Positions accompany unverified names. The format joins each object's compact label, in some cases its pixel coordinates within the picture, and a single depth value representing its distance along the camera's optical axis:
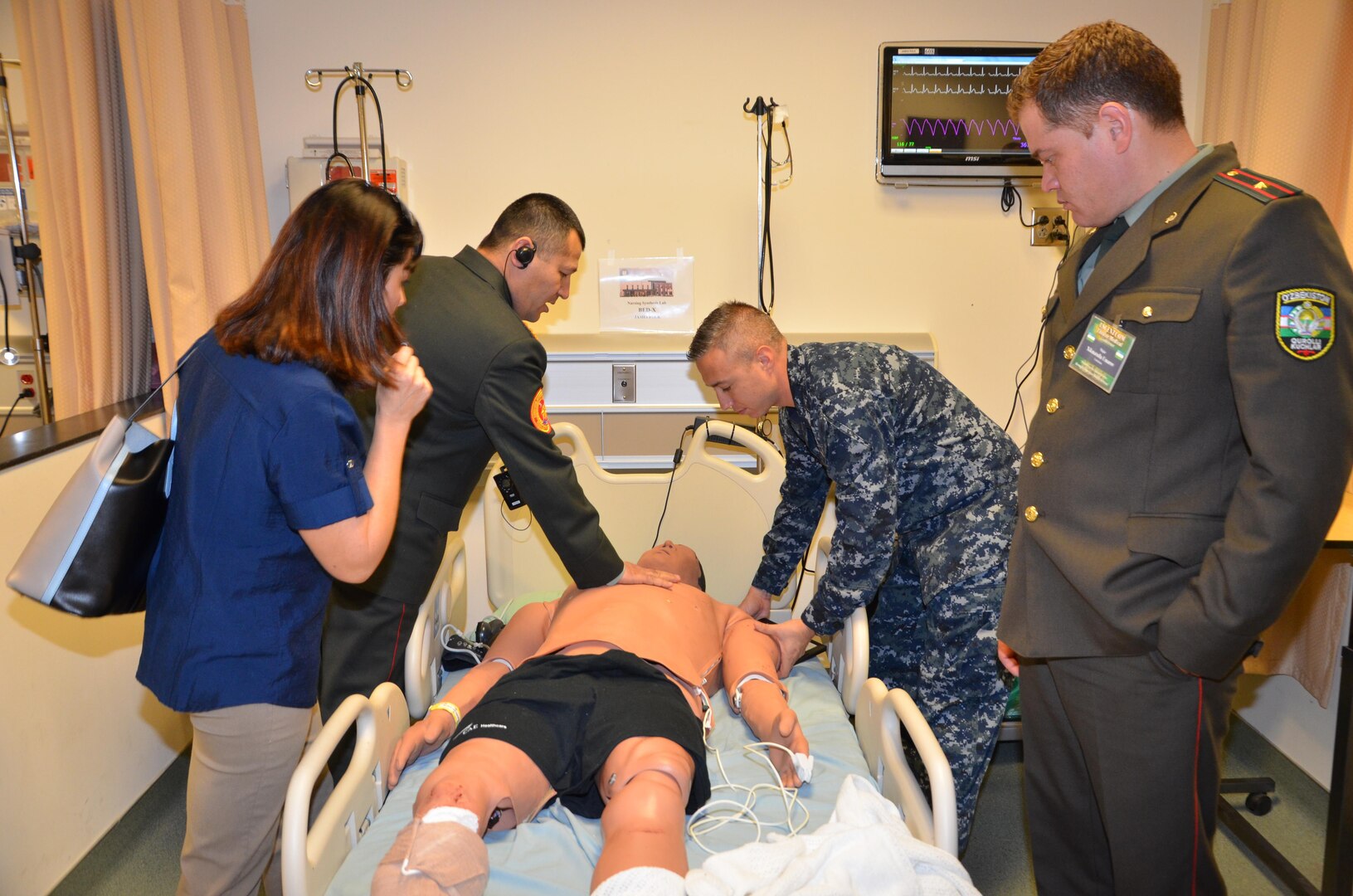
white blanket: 1.47
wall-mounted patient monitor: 3.58
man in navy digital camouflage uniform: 2.29
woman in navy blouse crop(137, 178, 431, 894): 1.54
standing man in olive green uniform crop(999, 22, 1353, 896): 1.39
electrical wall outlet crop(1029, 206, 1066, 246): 3.77
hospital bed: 1.73
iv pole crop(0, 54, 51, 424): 2.83
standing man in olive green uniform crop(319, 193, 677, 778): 2.28
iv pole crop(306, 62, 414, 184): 3.29
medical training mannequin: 1.56
